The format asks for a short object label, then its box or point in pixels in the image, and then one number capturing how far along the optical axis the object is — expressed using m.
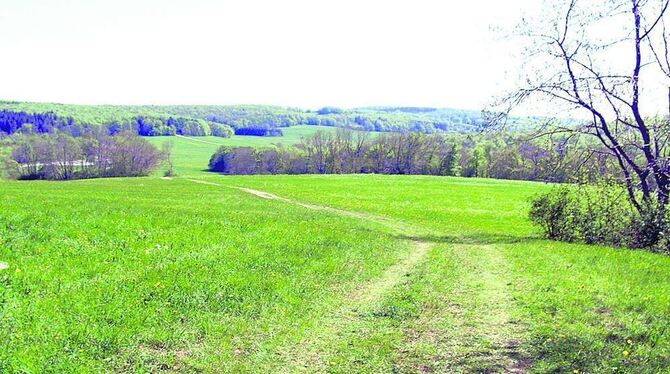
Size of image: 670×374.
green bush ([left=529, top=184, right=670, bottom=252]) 21.47
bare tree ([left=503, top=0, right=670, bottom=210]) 21.38
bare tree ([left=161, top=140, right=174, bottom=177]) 116.68
